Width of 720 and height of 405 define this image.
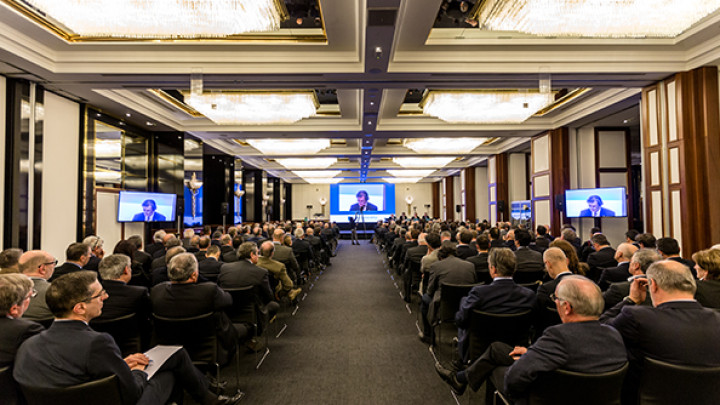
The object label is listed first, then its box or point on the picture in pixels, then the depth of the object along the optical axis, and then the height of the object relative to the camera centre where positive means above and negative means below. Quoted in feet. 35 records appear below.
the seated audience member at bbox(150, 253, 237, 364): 8.94 -1.97
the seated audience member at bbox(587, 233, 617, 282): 14.92 -2.08
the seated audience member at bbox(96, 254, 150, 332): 8.74 -1.86
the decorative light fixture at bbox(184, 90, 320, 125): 20.30 +5.84
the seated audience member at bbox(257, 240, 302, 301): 15.48 -2.25
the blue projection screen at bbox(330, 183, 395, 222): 80.18 +1.82
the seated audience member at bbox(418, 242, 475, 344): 12.46 -2.27
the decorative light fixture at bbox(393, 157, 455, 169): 48.42 +6.43
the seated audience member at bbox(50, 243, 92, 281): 11.41 -1.35
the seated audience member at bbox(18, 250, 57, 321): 8.76 -1.57
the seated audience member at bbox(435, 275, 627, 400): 5.41 -1.98
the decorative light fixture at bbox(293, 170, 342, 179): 60.00 +6.27
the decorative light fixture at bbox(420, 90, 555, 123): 20.71 +5.89
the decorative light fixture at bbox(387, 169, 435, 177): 61.89 +6.30
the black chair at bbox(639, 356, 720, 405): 5.38 -2.53
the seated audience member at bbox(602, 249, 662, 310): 9.00 -1.62
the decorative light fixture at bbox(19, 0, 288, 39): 11.19 +5.99
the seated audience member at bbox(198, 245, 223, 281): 13.51 -1.98
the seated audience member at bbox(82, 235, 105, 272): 13.16 -1.51
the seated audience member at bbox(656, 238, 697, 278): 12.17 -1.32
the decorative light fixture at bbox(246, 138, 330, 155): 35.60 +6.33
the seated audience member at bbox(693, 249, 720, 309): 8.39 -1.64
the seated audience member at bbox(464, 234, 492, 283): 14.33 -1.95
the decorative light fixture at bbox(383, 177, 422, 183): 76.09 +6.47
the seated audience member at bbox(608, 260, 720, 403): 5.54 -1.80
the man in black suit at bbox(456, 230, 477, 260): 17.60 -1.80
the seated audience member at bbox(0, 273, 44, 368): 6.07 -1.72
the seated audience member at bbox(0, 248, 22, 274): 10.37 -1.32
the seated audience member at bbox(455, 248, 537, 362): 8.81 -2.04
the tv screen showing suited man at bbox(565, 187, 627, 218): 25.95 +0.40
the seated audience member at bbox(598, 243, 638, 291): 11.35 -1.92
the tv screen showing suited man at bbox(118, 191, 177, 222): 25.27 +0.45
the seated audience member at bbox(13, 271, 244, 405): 5.34 -1.98
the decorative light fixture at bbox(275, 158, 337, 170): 48.26 +6.42
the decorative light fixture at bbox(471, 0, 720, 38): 11.49 +6.05
